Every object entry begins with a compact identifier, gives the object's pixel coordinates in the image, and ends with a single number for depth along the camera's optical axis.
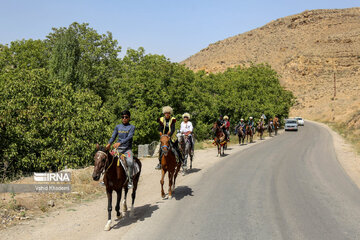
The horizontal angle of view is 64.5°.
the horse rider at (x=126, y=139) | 7.47
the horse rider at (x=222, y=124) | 19.48
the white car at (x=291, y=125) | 44.16
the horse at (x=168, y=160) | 8.94
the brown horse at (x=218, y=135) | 19.35
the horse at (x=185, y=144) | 12.56
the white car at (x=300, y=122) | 54.81
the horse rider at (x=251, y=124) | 30.37
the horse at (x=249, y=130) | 29.79
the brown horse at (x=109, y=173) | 6.23
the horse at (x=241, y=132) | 27.89
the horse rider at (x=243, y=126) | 28.52
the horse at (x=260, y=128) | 33.66
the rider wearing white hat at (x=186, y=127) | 13.00
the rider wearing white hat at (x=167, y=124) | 9.86
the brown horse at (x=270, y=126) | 37.25
